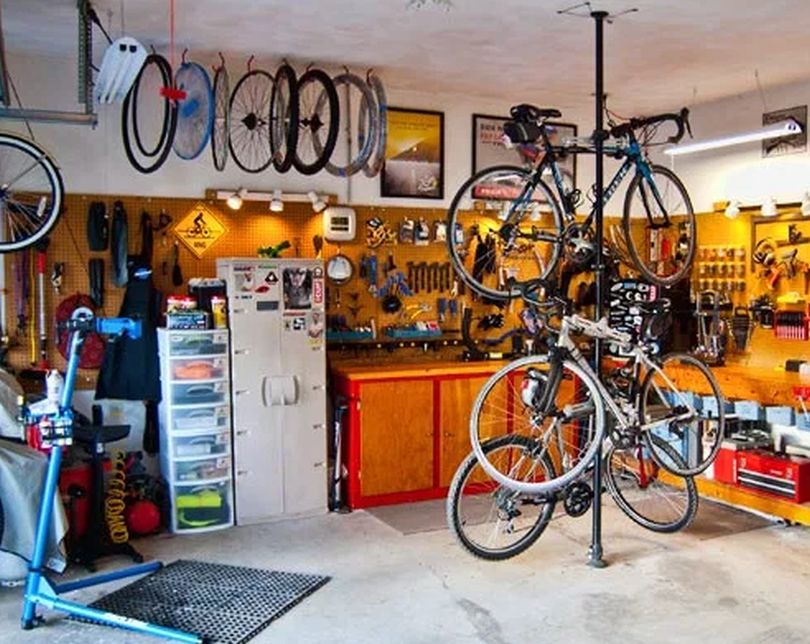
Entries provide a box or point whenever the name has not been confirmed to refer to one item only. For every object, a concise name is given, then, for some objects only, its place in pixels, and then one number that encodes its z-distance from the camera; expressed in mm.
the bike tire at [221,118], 4977
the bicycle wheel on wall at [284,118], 4758
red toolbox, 5230
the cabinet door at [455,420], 5859
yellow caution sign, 5578
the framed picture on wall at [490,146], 6484
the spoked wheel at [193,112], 4406
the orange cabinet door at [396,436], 5621
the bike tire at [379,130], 5008
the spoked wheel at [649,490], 5020
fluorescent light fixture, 5074
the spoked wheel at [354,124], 5051
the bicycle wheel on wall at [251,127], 5367
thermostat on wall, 5836
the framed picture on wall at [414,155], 6168
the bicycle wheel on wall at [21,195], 5066
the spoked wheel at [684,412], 4691
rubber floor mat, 3785
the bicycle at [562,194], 4340
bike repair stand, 3723
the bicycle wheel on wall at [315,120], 4820
